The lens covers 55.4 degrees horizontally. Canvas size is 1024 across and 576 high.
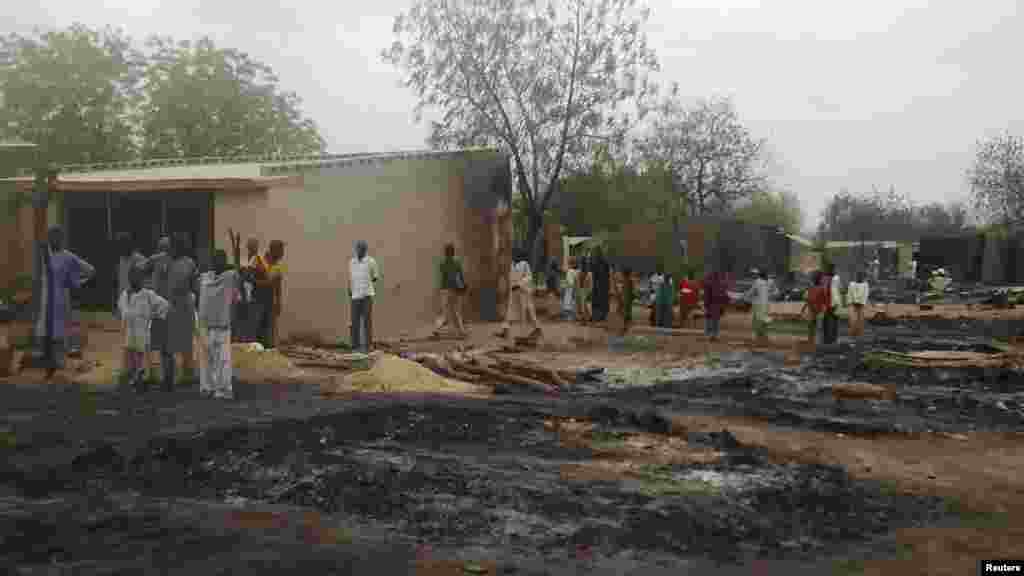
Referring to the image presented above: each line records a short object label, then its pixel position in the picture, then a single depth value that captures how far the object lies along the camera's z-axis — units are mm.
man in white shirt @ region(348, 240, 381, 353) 13773
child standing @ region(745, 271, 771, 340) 16172
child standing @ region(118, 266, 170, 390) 9969
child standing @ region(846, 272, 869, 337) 18297
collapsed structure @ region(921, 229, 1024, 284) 33875
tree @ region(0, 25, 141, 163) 30516
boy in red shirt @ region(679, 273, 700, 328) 19156
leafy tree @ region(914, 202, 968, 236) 73250
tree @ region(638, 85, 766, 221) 45844
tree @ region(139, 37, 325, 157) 32344
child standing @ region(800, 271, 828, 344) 15242
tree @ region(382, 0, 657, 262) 24672
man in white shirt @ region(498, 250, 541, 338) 16828
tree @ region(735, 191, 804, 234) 59312
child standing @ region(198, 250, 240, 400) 9695
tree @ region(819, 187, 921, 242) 61969
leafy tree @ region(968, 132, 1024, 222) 39781
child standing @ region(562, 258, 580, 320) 21297
